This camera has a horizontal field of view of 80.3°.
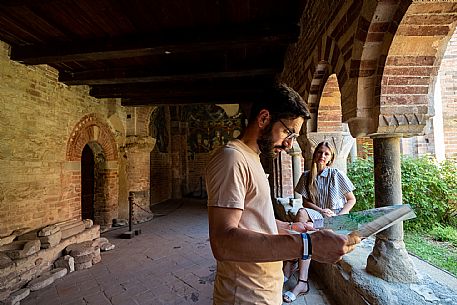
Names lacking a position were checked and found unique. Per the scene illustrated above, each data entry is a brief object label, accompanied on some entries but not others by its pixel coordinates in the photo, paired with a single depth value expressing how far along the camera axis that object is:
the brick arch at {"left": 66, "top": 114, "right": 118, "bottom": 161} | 5.87
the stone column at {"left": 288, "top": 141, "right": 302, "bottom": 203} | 4.74
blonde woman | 2.71
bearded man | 0.94
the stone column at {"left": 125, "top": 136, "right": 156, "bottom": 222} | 8.12
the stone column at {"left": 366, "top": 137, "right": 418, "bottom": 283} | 1.90
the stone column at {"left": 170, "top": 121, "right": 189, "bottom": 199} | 13.91
